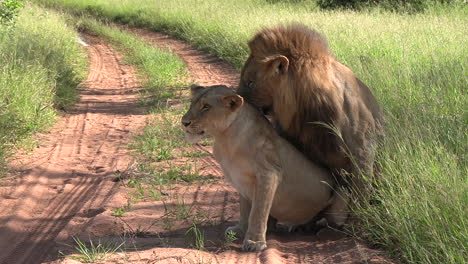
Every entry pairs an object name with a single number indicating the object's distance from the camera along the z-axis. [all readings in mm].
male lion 9117
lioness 8820
